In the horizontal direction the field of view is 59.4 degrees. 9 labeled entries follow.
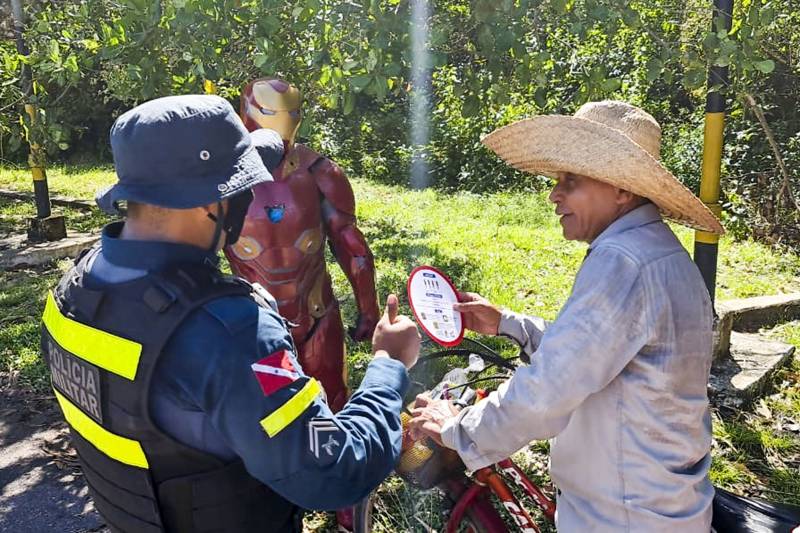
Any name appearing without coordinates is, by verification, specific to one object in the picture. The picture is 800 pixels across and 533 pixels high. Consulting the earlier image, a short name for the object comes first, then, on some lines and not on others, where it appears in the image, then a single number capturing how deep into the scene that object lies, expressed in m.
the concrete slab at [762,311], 4.89
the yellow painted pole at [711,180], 3.54
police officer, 1.23
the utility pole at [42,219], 8.09
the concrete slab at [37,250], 7.47
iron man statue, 2.69
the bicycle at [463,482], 1.96
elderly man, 1.45
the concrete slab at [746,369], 3.90
